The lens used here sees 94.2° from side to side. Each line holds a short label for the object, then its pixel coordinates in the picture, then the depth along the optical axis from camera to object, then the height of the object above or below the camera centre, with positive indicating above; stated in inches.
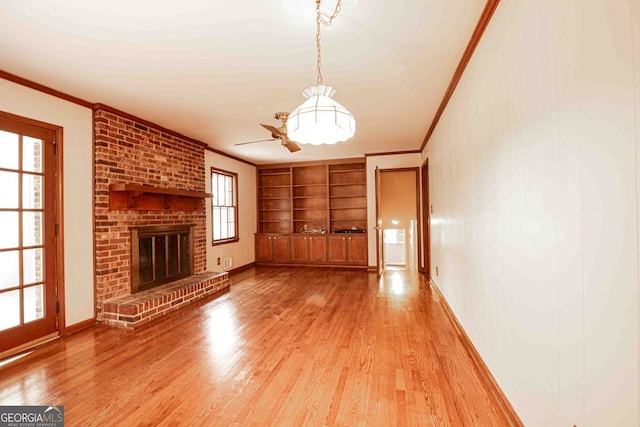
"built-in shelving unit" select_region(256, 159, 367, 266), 260.1 +1.5
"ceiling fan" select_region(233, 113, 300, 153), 137.0 +38.4
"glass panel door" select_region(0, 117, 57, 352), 104.5 -5.6
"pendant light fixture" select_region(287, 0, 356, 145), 64.4 +20.7
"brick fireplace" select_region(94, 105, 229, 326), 135.5 +6.7
